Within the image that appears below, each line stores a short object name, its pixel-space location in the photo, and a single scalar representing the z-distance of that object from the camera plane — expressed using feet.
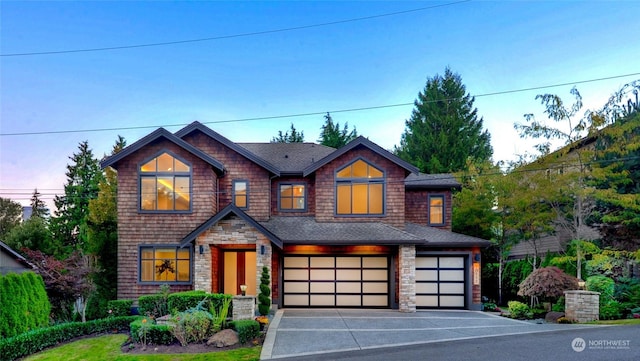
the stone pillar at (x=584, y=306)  41.91
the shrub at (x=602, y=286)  45.97
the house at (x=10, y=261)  58.59
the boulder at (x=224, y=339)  32.78
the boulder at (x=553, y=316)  43.96
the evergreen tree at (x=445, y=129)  125.29
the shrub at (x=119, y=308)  46.37
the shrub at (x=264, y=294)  46.55
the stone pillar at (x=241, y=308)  37.50
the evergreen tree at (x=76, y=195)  100.22
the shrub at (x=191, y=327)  33.40
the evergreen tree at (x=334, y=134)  128.57
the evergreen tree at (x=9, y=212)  161.53
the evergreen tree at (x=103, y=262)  51.01
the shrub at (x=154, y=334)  33.63
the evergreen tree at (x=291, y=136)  139.85
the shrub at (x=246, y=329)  33.60
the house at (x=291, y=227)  52.11
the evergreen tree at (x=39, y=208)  155.90
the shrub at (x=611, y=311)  43.24
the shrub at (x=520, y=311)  47.08
